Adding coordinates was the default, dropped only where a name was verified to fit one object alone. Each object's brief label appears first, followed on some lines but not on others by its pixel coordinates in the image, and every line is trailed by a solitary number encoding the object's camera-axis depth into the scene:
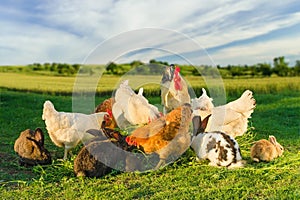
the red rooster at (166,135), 3.92
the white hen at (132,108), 4.30
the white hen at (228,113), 4.71
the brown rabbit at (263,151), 4.38
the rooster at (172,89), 4.42
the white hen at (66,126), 4.39
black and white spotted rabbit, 4.16
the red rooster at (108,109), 4.64
